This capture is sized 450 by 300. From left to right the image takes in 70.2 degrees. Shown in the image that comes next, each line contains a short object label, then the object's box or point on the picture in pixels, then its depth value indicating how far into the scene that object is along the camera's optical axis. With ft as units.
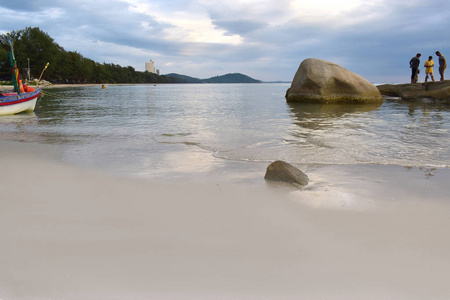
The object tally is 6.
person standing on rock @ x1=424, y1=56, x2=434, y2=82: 61.46
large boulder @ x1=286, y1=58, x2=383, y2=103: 58.95
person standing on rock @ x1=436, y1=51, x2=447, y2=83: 60.22
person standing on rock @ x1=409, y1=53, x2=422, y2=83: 63.17
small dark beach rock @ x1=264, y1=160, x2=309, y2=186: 13.02
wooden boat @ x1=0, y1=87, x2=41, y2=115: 47.35
